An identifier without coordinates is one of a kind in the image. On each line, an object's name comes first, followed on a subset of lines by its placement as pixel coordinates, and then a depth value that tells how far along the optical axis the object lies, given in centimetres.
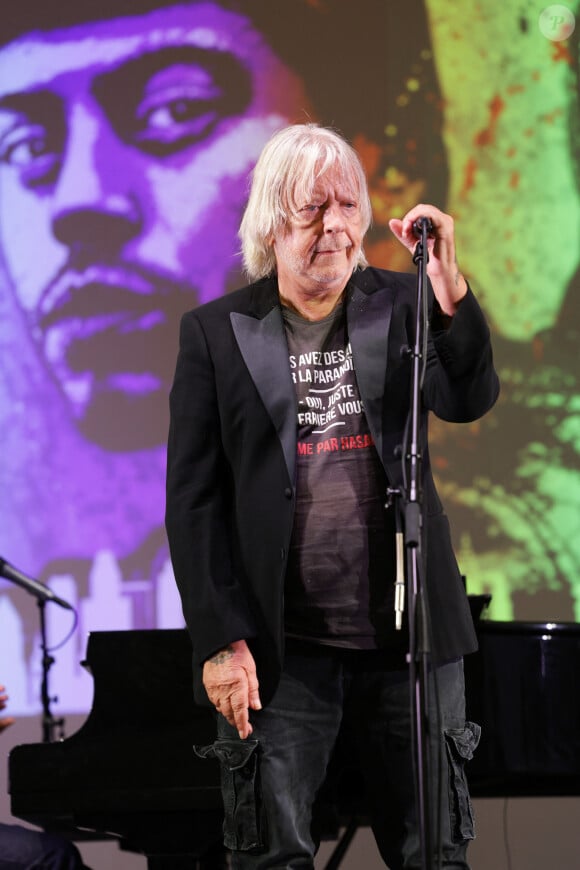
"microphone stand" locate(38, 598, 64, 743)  806
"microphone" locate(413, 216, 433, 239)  636
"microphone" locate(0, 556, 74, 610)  770
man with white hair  647
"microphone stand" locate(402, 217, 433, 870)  620
